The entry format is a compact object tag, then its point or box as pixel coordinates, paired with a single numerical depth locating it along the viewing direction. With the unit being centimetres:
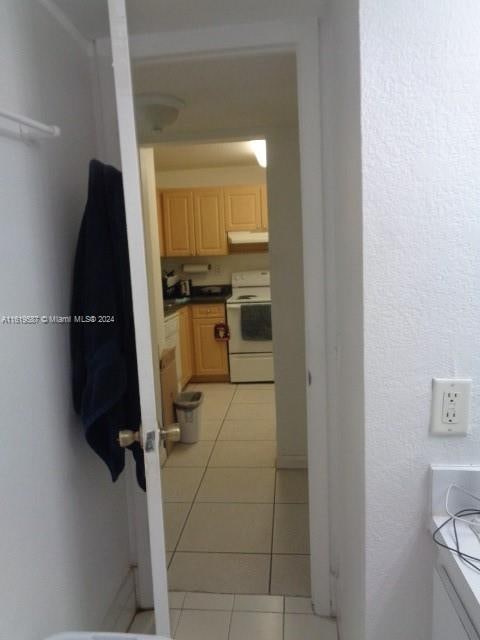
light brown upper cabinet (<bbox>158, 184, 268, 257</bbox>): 491
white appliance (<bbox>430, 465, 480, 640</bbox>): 80
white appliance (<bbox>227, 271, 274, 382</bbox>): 466
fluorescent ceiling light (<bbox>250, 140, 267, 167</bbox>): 332
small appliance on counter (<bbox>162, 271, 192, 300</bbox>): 496
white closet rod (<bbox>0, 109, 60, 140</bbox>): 99
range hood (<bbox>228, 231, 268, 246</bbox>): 488
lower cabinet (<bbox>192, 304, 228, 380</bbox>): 485
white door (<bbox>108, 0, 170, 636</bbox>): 97
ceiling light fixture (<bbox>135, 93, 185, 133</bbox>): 199
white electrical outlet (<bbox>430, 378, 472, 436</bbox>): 98
